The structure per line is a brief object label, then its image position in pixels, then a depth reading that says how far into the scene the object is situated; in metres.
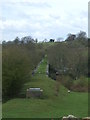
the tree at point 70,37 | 139.12
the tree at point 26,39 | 98.94
